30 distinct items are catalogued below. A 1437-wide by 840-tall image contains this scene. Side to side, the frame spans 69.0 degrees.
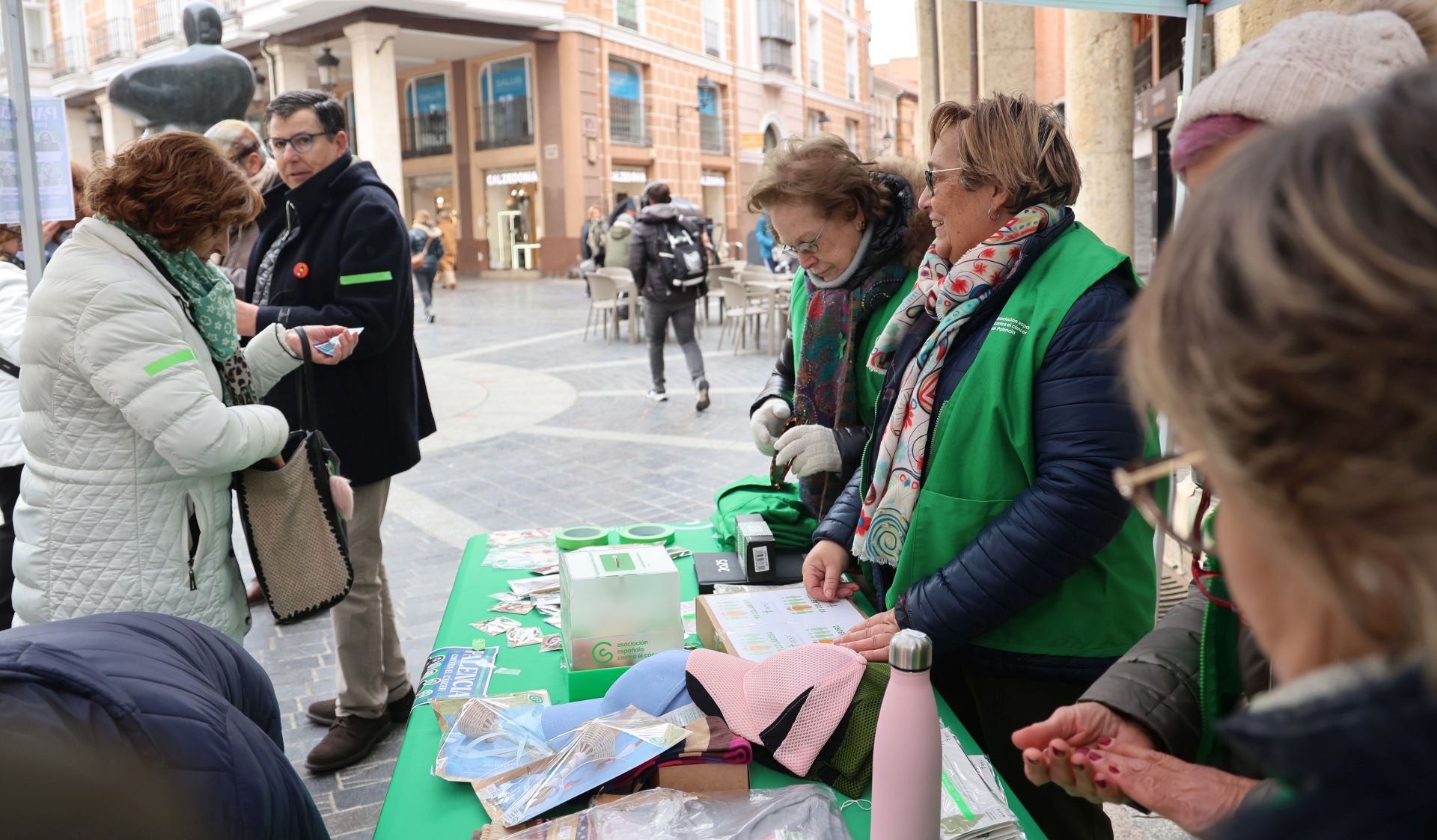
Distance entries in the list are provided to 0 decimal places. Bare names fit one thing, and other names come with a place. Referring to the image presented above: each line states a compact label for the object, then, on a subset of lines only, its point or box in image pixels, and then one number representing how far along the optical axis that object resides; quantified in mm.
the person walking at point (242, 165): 4074
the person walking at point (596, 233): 18453
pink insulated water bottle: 1204
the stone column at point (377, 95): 21812
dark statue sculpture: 5625
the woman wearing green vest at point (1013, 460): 1708
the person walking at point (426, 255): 15703
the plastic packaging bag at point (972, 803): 1363
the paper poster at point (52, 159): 3635
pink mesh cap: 1488
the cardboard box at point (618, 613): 1831
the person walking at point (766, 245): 17891
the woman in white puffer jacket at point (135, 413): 2170
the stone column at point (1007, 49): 6145
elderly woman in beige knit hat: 1133
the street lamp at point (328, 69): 18547
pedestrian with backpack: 8906
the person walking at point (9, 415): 3035
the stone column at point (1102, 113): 5188
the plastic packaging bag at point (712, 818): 1356
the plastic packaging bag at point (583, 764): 1424
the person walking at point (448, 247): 21062
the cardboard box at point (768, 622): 1800
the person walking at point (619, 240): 13570
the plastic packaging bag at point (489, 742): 1536
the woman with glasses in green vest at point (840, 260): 2482
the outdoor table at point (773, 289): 11523
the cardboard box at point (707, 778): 1459
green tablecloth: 1433
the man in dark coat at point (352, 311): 3135
